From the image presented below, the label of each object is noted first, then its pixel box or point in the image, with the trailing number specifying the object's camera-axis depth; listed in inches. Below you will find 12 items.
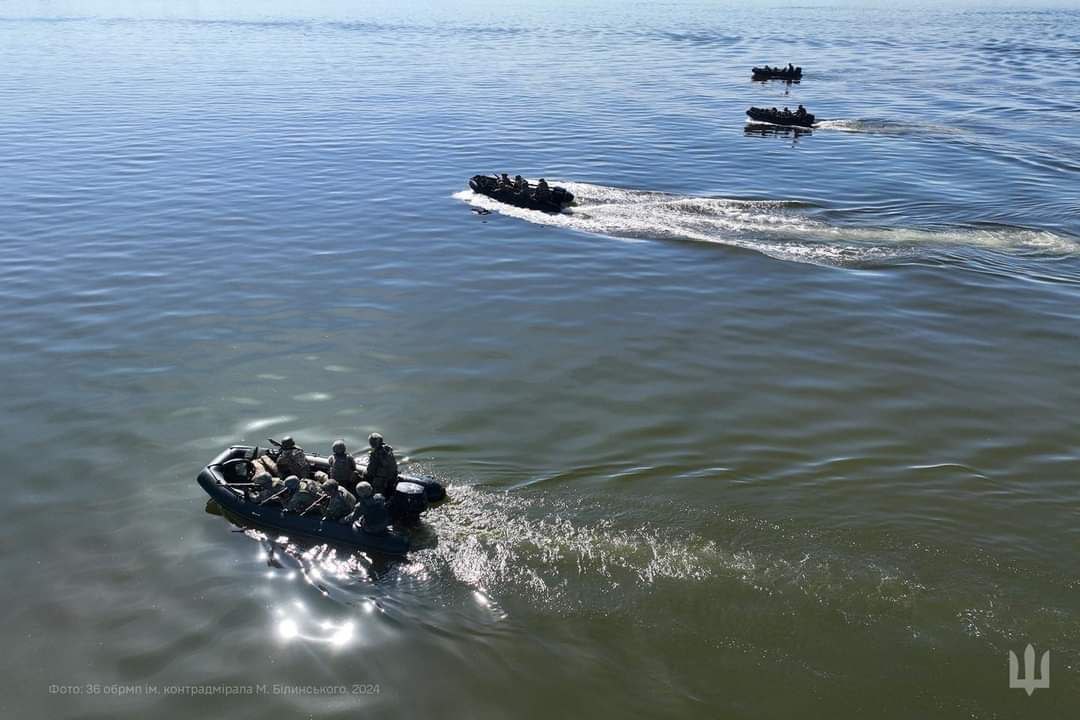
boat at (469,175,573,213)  1539.1
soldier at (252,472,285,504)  727.1
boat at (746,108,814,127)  2261.3
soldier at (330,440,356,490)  722.2
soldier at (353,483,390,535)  681.6
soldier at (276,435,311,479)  747.4
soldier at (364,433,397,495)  705.0
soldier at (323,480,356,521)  701.9
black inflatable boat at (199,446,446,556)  689.0
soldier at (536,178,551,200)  1540.4
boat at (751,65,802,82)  3115.2
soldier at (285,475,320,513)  711.7
